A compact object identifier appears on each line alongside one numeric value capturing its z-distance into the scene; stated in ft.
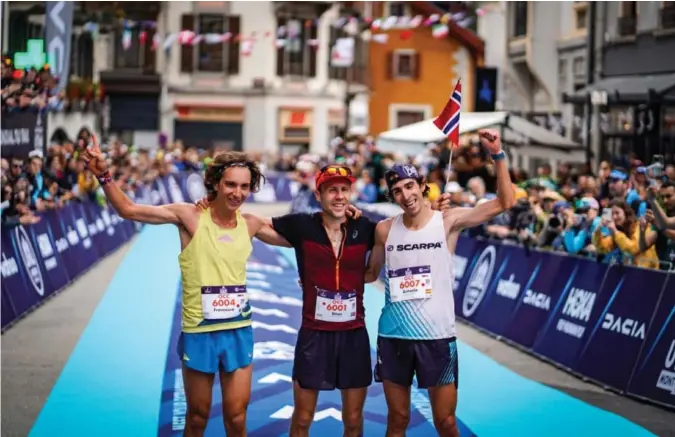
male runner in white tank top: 25.93
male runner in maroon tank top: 25.98
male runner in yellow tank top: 25.63
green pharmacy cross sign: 58.44
